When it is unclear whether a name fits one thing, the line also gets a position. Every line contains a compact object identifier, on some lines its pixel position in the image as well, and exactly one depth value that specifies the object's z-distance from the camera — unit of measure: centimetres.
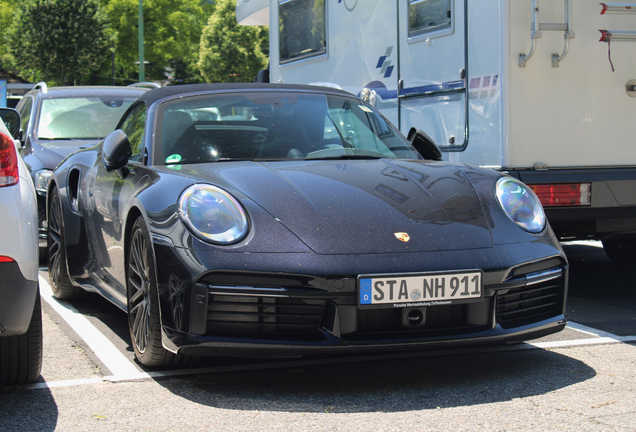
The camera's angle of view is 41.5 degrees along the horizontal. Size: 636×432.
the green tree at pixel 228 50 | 4978
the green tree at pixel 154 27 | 4094
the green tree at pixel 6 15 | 4062
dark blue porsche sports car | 323
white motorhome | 553
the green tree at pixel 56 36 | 3878
